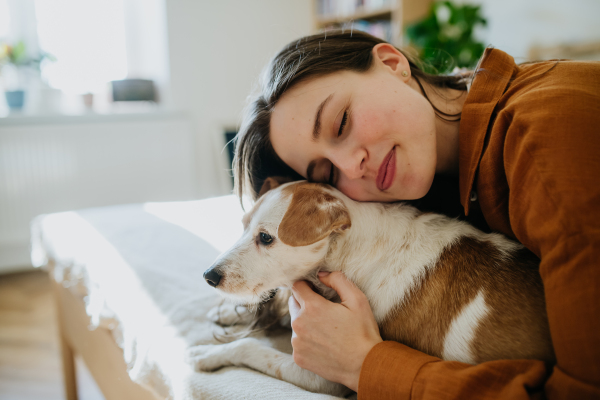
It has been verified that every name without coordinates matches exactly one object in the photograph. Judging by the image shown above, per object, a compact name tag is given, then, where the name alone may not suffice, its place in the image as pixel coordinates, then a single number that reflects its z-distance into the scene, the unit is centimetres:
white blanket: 91
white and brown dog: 81
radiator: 331
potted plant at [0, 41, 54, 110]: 342
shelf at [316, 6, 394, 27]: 382
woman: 63
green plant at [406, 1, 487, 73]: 313
